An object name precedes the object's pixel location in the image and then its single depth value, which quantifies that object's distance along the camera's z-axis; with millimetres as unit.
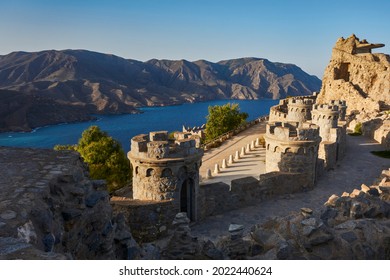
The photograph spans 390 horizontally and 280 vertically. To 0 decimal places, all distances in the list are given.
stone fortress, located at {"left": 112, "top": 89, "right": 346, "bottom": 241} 12398
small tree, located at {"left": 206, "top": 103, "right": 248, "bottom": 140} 51062
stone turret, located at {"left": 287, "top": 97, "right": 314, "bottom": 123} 33406
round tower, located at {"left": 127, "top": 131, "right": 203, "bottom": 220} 12422
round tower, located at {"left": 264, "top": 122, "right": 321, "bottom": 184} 16953
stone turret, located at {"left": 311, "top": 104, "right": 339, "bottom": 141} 26906
